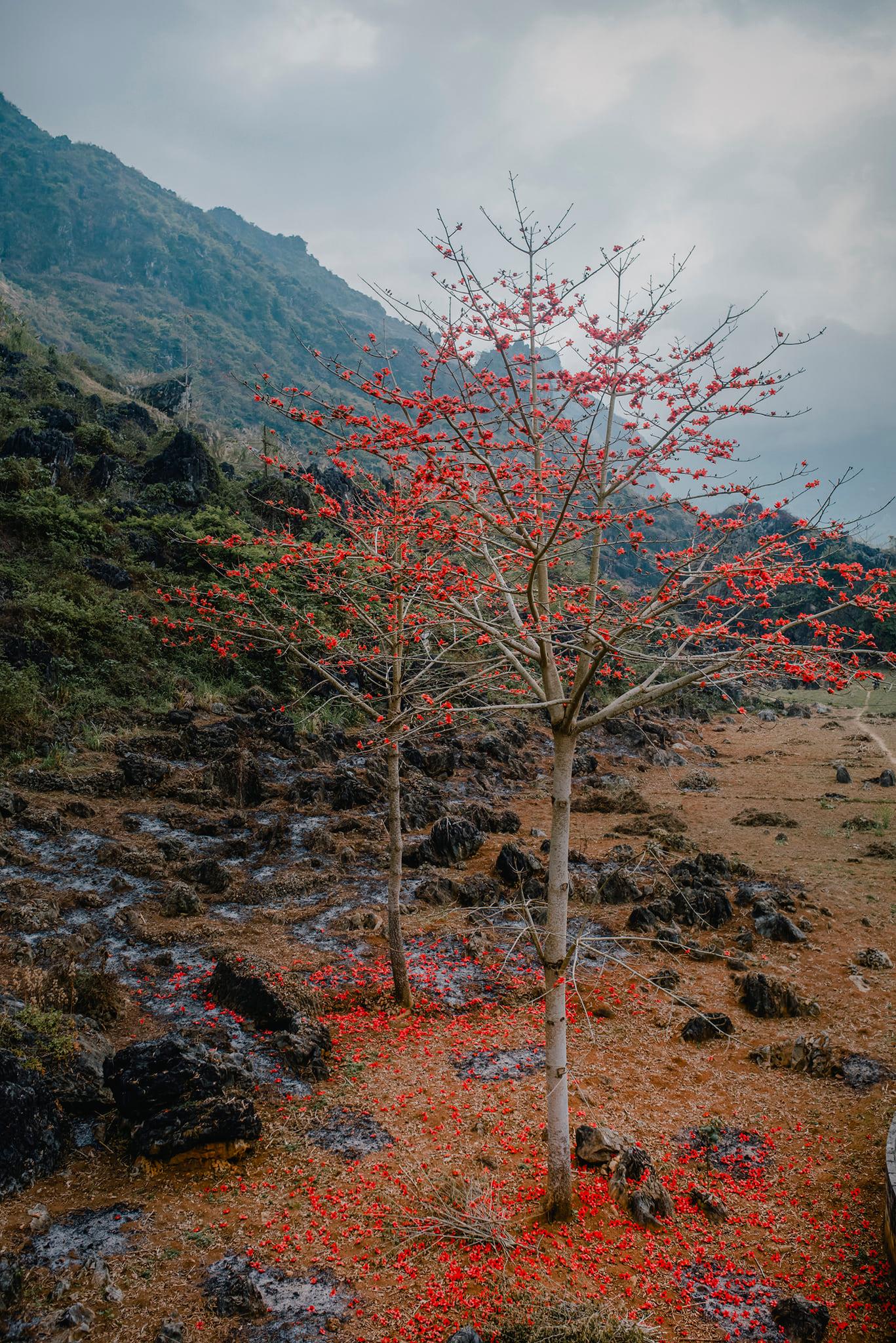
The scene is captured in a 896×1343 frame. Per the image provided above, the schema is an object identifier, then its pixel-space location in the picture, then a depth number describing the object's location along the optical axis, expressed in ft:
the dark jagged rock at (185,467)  96.89
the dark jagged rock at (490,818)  57.72
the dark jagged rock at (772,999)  32.14
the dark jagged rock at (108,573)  74.08
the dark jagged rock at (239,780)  55.42
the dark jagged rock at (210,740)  61.62
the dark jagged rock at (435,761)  71.56
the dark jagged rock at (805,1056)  27.50
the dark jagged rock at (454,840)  49.44
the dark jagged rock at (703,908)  42.55
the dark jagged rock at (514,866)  45.93
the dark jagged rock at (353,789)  58.34
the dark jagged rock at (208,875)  40.98
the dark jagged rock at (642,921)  40.63
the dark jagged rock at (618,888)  45.16
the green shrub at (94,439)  93.86
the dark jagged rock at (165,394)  147.13
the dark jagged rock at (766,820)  64.64
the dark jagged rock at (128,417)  110.93
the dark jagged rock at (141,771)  52.95
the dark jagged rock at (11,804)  43.19
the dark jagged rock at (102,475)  88.38
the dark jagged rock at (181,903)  37.27
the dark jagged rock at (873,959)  36.86
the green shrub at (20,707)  52.70
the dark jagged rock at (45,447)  83.46
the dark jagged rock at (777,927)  40.06
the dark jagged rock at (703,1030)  30.14
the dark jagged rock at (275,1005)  26.17
